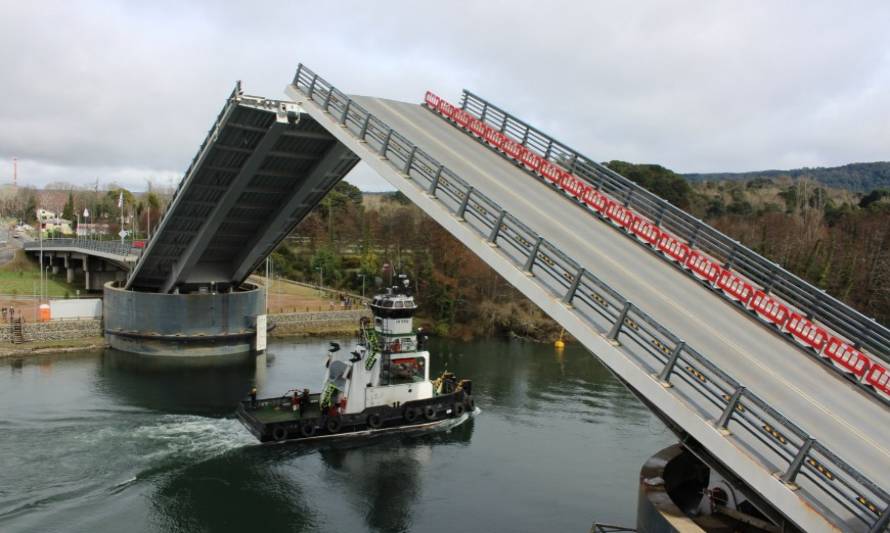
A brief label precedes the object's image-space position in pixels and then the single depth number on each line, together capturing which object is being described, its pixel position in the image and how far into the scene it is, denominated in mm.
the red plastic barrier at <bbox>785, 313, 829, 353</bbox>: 12540
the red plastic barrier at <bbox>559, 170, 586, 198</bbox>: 19250
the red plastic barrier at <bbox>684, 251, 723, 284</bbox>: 14727
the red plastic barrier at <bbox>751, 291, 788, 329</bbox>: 13305
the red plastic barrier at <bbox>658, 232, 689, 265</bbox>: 15656
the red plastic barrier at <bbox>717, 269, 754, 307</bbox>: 14047
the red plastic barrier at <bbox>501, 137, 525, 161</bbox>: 22281
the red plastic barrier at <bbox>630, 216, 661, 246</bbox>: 16531
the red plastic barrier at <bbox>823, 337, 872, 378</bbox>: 11828
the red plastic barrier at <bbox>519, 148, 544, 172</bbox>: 21188
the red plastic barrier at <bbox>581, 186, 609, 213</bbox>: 18344
